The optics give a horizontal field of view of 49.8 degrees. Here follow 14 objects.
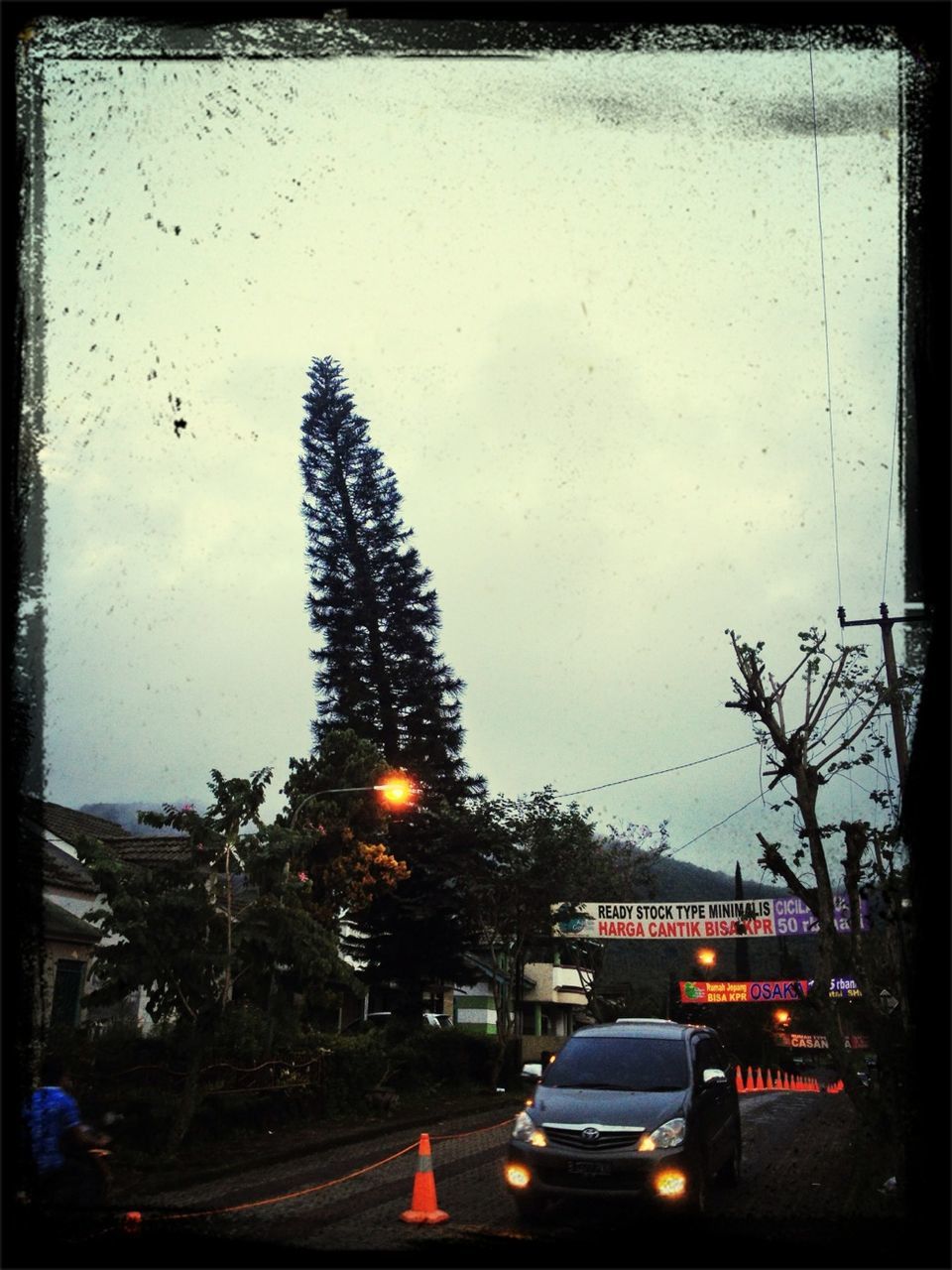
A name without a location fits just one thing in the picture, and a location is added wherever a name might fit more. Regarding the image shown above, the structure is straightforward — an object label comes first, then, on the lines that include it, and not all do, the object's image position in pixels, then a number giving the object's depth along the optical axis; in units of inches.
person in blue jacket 285.6
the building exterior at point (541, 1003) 2389.3
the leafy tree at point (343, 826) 957.2
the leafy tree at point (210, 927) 512.7
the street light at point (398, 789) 828.6
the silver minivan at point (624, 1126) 323.0
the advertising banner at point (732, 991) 1243.2
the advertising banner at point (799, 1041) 1625.2
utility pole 696.5
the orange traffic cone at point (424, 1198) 346.3
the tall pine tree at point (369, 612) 1419.8
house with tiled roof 761.6
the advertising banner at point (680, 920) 990.4
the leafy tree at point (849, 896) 379.9
